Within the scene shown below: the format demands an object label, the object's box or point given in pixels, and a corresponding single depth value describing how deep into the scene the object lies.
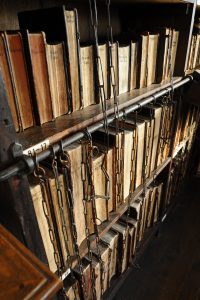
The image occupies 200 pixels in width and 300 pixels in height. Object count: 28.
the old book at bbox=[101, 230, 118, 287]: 1.21
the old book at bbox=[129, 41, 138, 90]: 1.01
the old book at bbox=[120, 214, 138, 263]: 1.38
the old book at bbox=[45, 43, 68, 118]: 0.68
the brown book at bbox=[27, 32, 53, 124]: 0.62
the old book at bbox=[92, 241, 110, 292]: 1.15
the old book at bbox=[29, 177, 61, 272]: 0.68
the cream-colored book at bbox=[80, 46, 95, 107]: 0.79
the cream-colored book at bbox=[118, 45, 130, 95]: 0.95
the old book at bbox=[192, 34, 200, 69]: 1.53
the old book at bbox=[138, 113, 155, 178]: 1.18
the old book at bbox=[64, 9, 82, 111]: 0.68
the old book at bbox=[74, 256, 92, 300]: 1.03
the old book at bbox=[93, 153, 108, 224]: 0.90
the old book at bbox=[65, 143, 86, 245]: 0.76
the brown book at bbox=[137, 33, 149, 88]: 1.04
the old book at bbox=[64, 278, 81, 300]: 1.02
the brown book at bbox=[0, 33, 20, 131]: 0.56
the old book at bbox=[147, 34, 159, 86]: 1.10
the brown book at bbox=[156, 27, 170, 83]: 1.13
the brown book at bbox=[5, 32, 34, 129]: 0.58
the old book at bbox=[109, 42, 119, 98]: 0.88
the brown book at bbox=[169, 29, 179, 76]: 1.23
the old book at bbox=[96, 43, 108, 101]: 0.83
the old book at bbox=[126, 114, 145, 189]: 1.10
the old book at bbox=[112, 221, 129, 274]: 1.29
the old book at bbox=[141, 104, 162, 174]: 1.20
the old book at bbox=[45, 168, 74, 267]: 0.72
